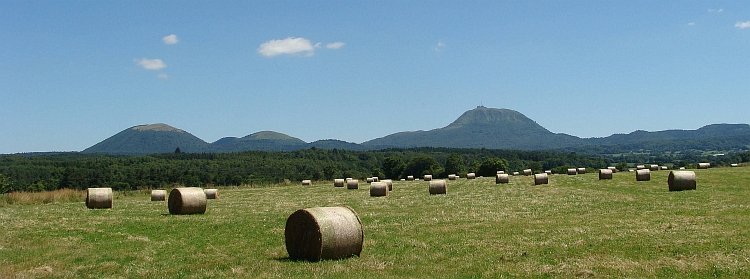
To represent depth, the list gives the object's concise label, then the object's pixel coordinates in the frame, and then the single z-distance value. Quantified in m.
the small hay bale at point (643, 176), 43.31
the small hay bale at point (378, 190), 37.91
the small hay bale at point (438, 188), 38.22
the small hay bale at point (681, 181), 32.62
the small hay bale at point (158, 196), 37.49
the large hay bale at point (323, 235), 13.55
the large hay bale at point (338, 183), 55.19
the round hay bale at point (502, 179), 49.94
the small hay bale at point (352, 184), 50.84
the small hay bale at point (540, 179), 46.52
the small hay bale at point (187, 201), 25.77
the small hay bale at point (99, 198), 29.81
